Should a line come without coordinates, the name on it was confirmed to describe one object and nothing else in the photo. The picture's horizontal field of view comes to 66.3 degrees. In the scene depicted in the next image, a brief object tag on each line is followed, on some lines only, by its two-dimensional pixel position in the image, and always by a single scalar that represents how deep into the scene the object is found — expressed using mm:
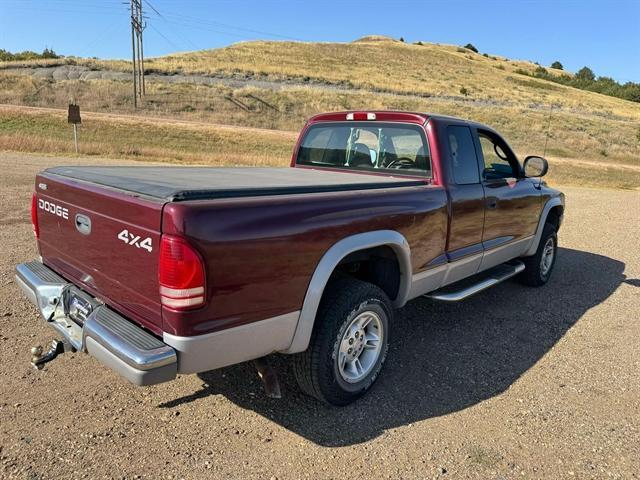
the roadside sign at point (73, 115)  20622
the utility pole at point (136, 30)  37062
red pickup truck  2252
